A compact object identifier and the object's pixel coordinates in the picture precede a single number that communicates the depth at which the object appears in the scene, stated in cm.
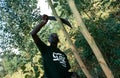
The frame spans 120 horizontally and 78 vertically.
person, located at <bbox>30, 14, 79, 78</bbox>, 216
